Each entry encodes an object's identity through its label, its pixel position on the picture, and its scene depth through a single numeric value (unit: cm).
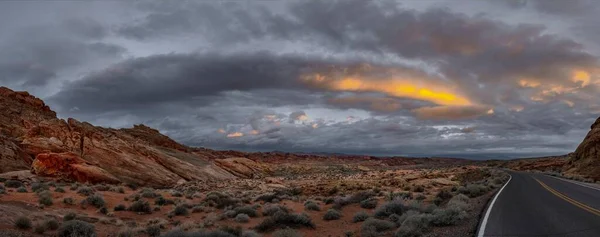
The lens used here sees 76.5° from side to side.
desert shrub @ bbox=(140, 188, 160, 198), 2575
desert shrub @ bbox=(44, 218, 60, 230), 1378
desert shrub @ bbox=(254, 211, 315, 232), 1648
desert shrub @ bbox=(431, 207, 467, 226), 1355
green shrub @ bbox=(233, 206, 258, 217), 1994
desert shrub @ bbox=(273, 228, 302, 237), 1335
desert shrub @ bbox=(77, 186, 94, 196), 2392
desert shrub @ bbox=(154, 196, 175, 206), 2341
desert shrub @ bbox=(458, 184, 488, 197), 2413
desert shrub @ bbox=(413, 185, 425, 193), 2956
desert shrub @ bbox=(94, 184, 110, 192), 2786
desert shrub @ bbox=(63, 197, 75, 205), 2006
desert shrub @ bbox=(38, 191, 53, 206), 1889
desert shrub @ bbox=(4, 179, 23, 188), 2524
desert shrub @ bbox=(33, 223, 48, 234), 1334
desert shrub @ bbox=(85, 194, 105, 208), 2066
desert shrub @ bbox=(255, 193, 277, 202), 2647
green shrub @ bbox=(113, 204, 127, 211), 2005
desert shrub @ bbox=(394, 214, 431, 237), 1205
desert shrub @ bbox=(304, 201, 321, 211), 2148
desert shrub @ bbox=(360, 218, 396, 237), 1333
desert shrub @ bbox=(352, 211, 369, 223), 1764
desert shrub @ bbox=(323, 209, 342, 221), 1869
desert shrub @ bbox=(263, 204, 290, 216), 1961
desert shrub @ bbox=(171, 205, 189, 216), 2018
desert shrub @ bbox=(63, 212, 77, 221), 1580
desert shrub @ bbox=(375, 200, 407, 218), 1723
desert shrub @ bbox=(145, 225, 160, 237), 1512
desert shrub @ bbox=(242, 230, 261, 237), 1391
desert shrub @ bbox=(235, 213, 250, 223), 1842
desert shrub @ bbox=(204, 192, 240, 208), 2326
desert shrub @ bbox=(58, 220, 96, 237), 1304
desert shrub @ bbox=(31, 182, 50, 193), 2346
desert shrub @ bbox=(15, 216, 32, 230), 1342
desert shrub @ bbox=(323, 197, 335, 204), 2411
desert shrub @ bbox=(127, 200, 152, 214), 2039
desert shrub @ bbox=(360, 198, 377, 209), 2159
